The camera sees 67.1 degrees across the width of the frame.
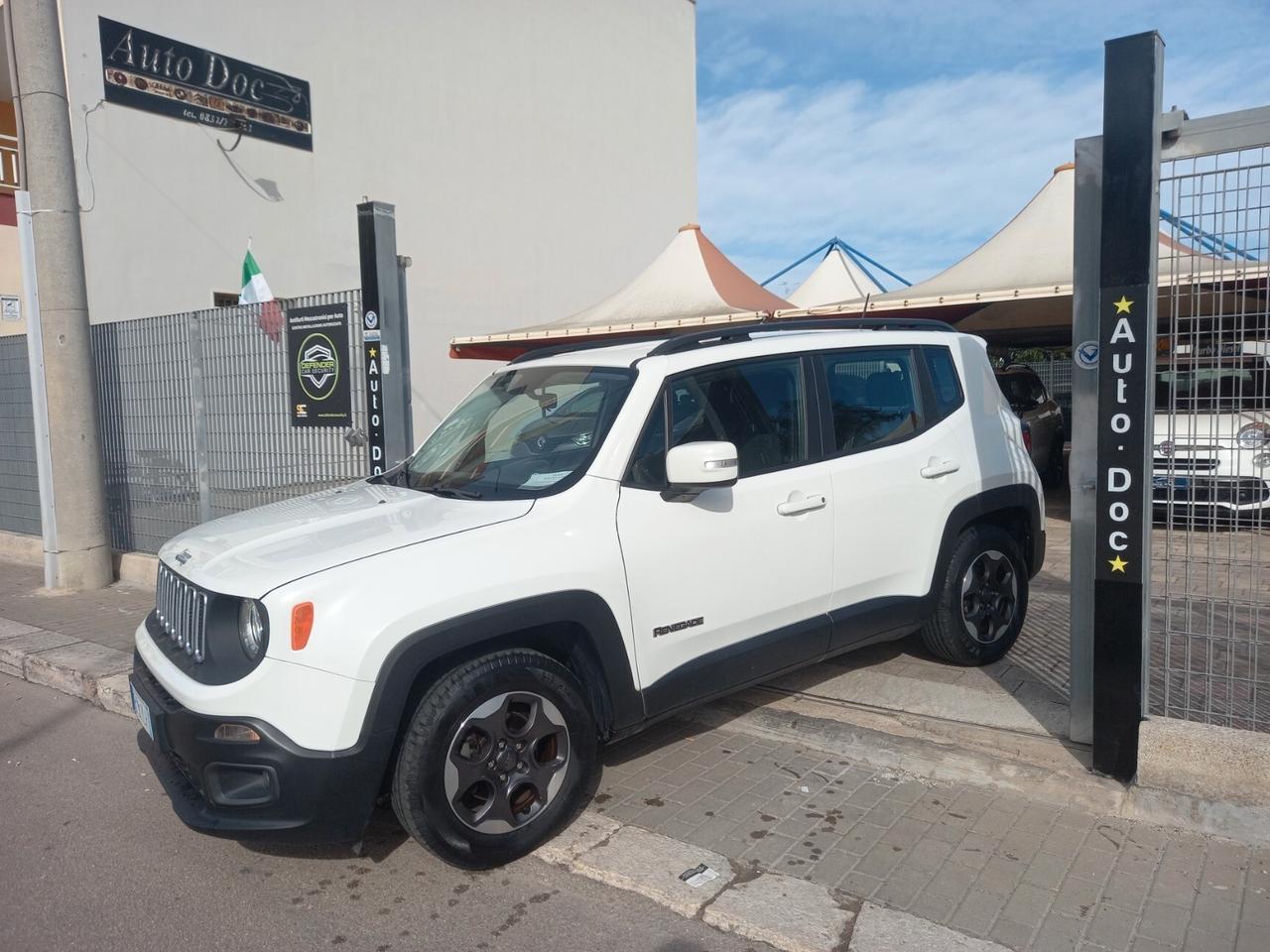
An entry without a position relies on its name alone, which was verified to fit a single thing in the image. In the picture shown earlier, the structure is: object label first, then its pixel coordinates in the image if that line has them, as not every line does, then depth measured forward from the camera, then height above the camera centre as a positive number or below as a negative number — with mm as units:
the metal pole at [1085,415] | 3779 -188
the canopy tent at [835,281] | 17328 +1751
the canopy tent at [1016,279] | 9734 +976
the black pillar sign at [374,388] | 6488 +13
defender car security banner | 6945 +188
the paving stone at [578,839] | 3557 -1720
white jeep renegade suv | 3115 -741
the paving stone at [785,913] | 2988 -1728
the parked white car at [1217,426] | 3451 -239
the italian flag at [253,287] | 8984 +1014
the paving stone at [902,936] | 2904 -1729
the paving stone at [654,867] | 3246 -1727
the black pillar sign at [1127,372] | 3514 -21
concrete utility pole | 7680 +664
